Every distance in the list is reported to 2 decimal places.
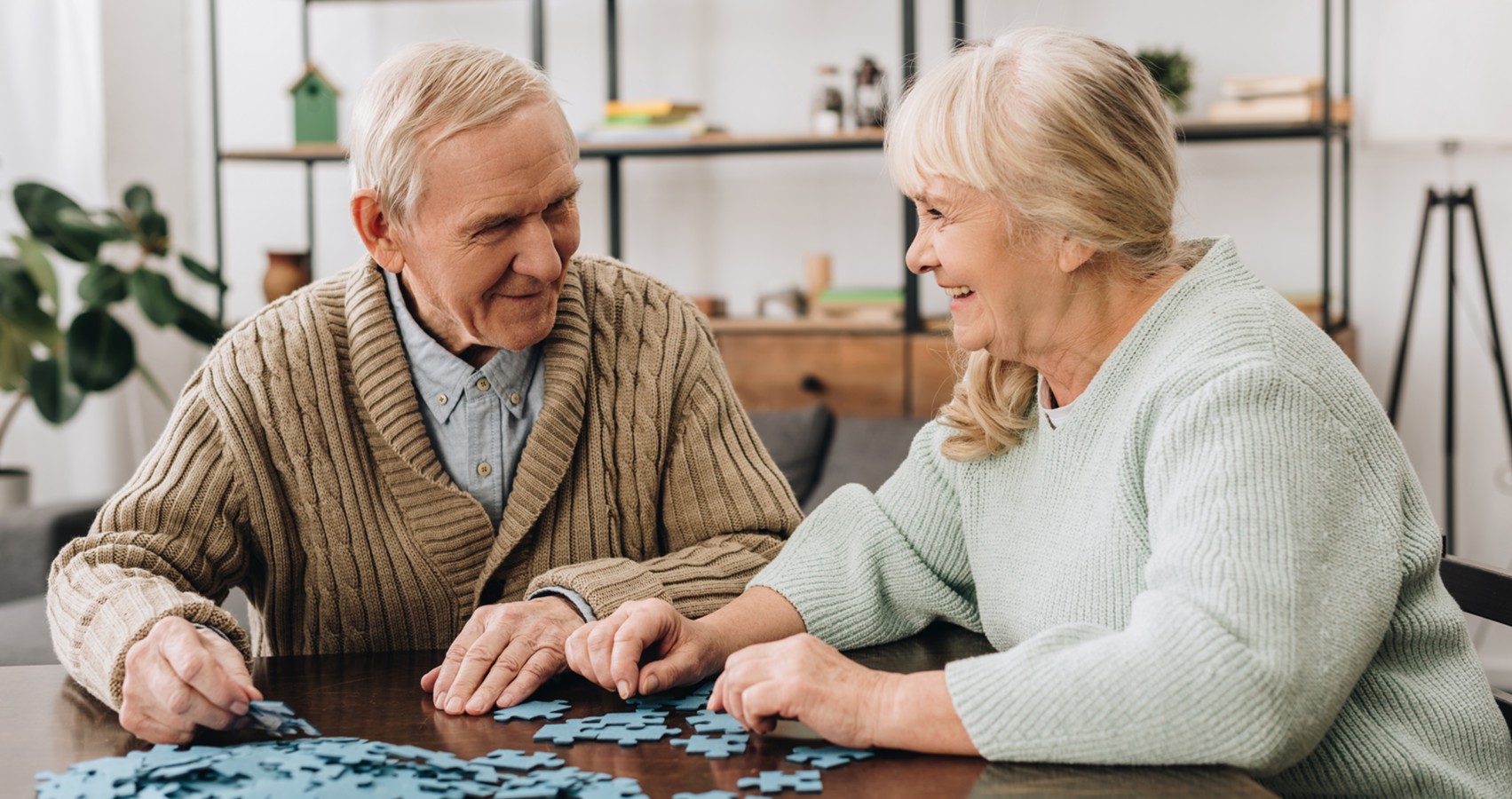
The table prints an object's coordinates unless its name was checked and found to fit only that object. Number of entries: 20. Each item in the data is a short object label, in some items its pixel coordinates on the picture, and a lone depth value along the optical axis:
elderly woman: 1.13
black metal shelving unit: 3.76
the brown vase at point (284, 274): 4.40
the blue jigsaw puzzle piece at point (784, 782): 1.10
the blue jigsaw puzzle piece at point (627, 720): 1.28
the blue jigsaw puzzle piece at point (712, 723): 1.26
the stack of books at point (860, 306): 4.11
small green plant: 3.80
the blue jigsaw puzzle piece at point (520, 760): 1.16
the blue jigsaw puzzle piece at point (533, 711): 1.31
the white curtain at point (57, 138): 4.45
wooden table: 1.10
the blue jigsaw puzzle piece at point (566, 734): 1.24
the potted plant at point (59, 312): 4.00
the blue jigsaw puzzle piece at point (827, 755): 1.16
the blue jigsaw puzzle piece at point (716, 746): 1.19
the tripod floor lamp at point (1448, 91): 3.37
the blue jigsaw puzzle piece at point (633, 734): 1.23
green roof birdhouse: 4.51
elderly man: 1.63
